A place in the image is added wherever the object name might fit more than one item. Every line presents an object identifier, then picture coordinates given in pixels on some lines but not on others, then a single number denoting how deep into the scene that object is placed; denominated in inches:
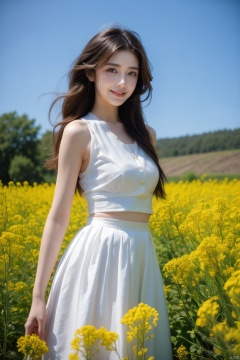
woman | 71.8
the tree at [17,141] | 1183.0
